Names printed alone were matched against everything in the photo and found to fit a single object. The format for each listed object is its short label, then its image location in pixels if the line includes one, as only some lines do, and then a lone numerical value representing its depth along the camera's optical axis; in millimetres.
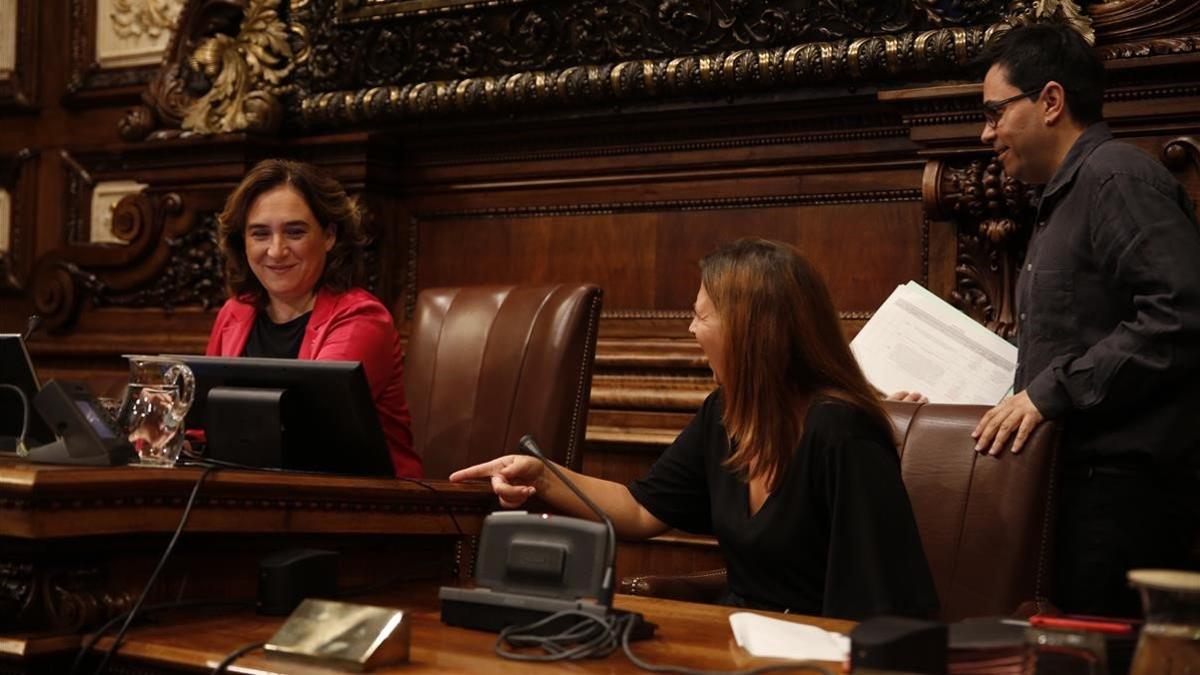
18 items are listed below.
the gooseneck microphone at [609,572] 1596
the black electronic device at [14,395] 2293
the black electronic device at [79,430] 1891
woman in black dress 2033
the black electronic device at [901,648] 1277
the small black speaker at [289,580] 1779
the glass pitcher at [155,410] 2059
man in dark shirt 2416
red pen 1338
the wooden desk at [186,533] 1620
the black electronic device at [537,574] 1604
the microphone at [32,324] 2273
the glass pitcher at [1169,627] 1182
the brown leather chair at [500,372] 2814
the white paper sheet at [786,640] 1524
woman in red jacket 2867
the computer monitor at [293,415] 2115
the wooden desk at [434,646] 1467
